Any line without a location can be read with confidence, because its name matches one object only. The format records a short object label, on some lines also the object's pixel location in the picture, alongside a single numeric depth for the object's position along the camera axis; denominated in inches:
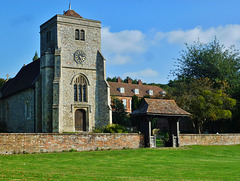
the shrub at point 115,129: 1161.8
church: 1443.2
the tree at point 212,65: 1817.2
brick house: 2691.9
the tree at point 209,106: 1390.3
